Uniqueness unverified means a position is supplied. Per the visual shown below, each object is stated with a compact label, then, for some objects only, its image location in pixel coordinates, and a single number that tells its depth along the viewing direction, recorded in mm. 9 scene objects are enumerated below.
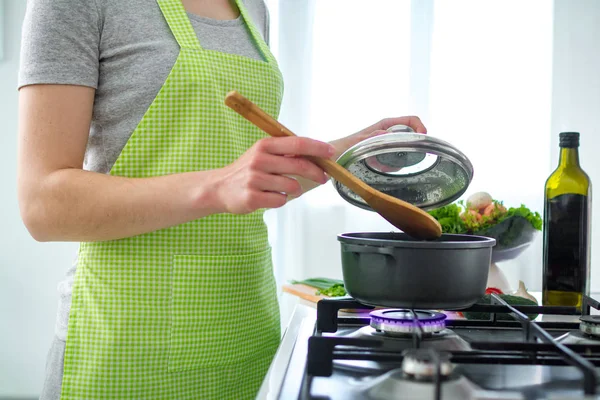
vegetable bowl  1225
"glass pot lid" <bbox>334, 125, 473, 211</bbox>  791
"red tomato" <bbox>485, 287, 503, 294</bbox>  1027
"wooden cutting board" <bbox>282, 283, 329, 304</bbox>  1204
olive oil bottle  1007
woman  778
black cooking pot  724
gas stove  544
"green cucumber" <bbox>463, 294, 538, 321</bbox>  899
